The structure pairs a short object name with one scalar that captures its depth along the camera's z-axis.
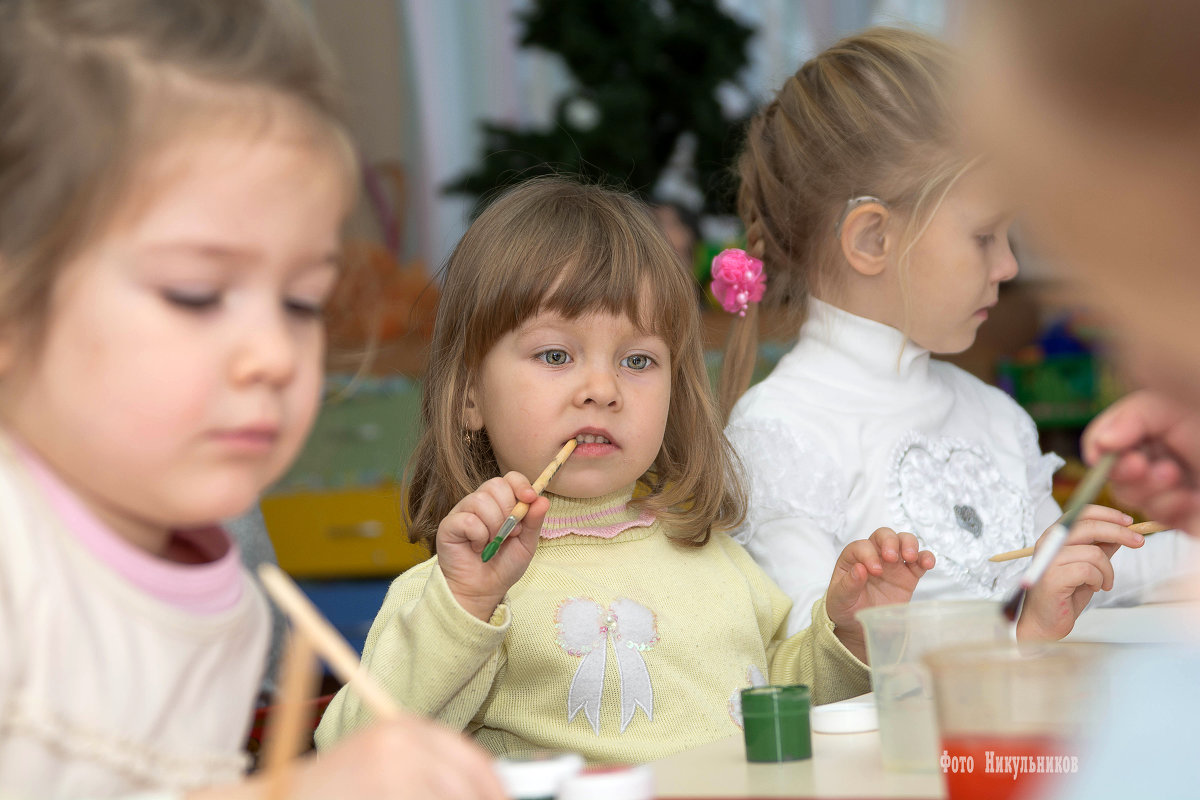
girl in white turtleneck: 1.41
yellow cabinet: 3.25
